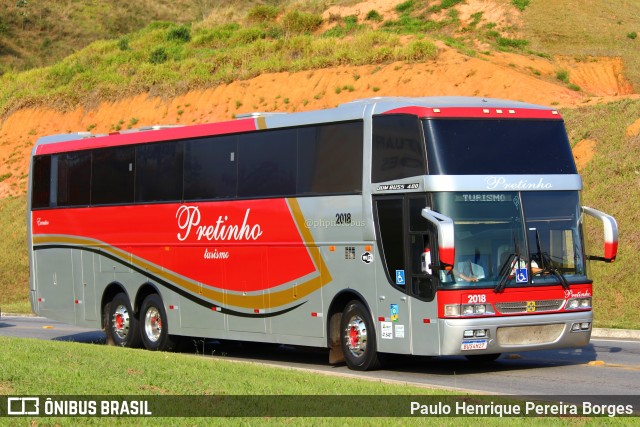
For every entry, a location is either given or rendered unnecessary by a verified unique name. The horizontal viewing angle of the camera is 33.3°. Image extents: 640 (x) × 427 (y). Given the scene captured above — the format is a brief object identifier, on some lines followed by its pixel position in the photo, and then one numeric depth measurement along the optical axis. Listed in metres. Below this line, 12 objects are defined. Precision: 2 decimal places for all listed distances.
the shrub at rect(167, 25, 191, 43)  66.19
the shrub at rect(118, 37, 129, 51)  67.31
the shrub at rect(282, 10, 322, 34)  59.69
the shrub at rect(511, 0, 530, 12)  54.81
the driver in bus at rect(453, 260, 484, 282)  14.87
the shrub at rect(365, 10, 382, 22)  57.50
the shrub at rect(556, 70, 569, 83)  46.50
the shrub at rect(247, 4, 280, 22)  64.12
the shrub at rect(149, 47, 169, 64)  62.34
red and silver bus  15.07
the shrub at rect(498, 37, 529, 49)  50.69
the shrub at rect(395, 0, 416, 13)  57.31
